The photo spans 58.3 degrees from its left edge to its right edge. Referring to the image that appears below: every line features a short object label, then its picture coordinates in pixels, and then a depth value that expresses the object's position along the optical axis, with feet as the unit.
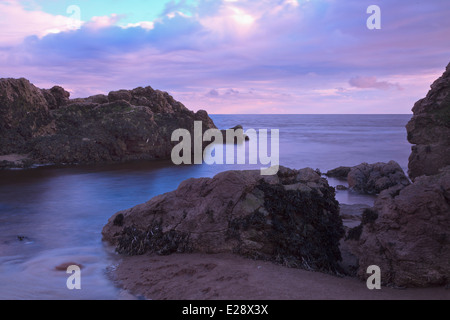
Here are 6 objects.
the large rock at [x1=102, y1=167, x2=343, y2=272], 26.30
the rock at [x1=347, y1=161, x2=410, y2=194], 59.26
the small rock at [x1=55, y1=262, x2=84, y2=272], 27.37
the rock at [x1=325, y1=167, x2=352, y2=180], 74.64
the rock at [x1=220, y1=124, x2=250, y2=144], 145.87
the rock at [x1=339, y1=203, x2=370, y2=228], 37.94
